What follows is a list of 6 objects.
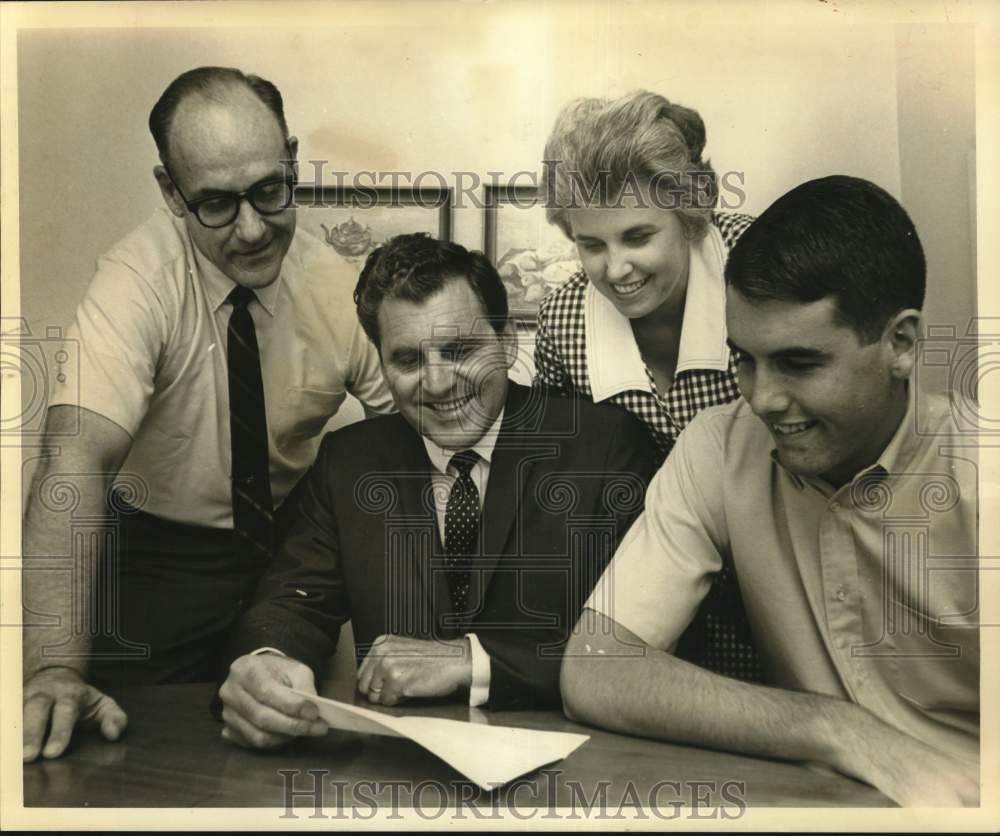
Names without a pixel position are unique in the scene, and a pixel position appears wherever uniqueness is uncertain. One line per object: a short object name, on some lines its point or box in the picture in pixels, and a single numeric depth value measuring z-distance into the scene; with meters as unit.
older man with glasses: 2.23
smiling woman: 2.19
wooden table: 2.09
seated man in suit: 2.18
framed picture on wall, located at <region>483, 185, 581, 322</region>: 2.19
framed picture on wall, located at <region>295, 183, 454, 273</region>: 2.22
